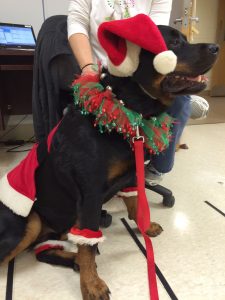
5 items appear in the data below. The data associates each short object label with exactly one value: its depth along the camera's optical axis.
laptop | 1.82
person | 1.15
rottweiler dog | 0.75
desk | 1.74
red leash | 0.80
